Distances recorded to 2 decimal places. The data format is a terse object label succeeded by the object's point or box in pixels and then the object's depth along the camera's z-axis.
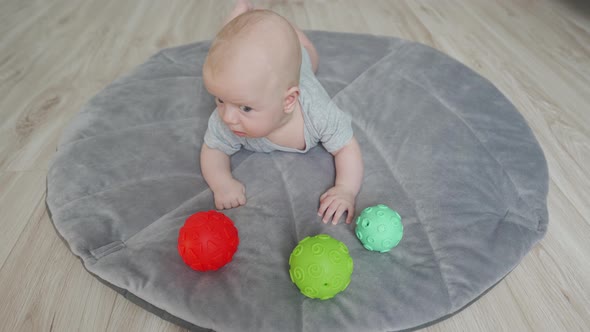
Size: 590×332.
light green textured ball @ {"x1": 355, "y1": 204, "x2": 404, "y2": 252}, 0.86
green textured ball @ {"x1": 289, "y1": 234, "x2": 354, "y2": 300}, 0.77
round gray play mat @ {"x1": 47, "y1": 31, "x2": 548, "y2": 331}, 0.83
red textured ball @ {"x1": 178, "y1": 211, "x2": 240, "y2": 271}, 0.81
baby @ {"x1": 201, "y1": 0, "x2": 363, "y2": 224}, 0.80
